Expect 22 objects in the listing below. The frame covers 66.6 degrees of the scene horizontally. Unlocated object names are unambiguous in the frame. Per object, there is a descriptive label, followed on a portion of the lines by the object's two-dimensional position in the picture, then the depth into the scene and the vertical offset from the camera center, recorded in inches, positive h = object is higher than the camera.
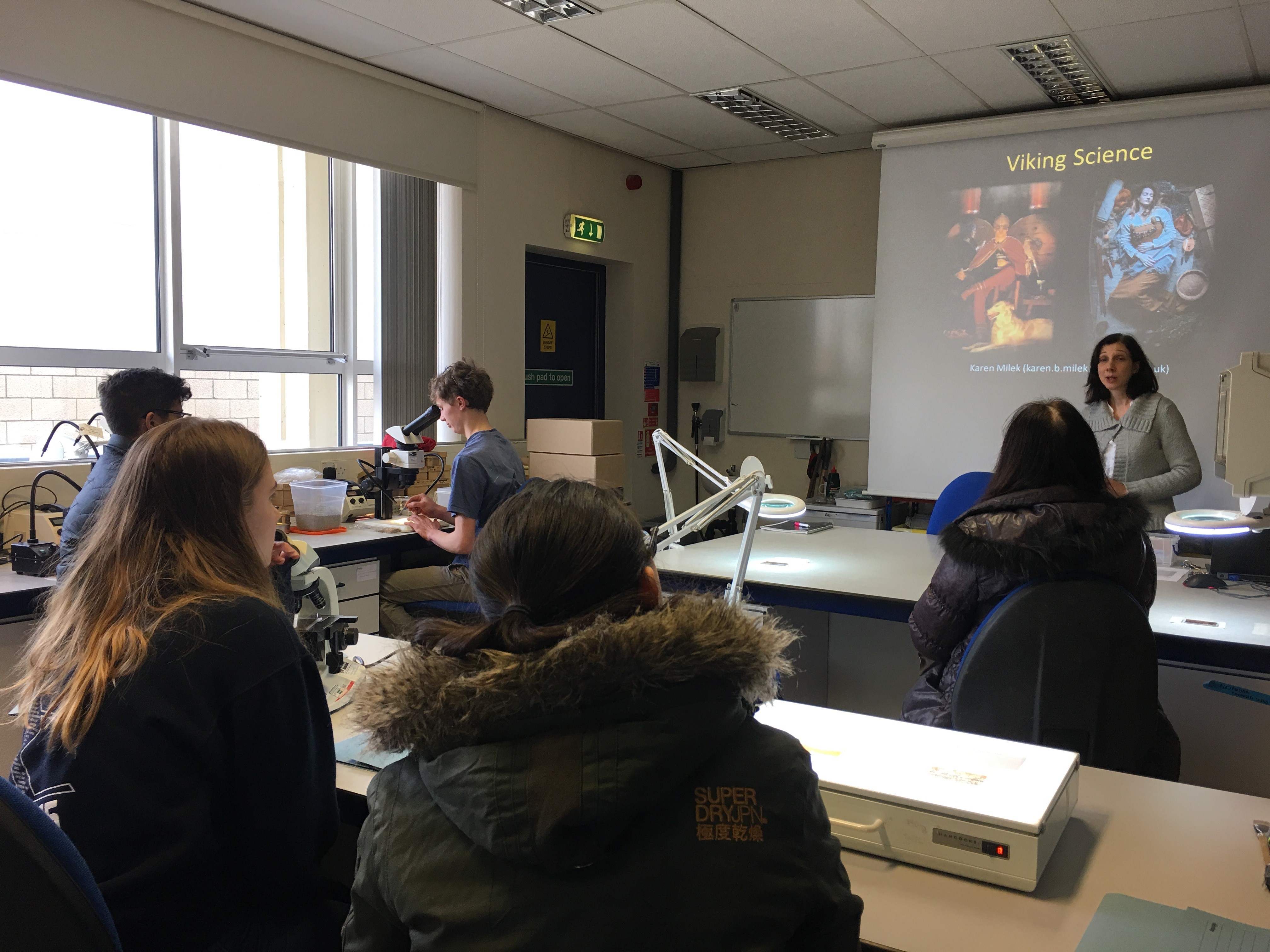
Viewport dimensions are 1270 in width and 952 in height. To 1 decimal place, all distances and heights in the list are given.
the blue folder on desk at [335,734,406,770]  61.8 -23.3
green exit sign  218.4 +39.6
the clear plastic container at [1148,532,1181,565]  121.5 -17.0
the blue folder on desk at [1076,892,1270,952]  42.0 -23.2
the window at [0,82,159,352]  138.4 +25.2
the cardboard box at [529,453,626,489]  204.7 -14.1
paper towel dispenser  248.4 +12.2
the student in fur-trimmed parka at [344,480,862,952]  33.7 -13.8
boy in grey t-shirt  131.4 -12.5
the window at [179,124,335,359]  163.8 +27.6
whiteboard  228.7 +9.3
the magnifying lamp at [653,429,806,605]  74.7 -8.6
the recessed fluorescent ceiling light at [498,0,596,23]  143.8 +58.7
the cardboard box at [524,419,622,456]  204.2 -7.7
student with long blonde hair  46.3 -16.1
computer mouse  107.7 -19.0
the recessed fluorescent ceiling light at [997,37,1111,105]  157.8 +59.0
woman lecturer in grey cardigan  138.6 -2.6
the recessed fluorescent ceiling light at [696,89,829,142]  189.0 +59.9
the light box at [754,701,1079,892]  46.8 -19.7
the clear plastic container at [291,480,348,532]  152.2 -16.9
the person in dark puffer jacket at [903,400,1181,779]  71.6 -10.0
